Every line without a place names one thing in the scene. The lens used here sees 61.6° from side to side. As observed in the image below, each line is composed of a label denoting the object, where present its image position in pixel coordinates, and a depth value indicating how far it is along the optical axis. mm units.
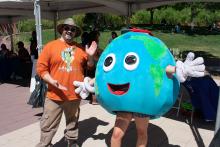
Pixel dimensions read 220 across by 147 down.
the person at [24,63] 5744
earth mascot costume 1955
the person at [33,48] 5736
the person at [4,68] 5675
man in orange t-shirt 2283
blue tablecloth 3233
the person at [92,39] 3574
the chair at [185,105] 3371
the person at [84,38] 4608
